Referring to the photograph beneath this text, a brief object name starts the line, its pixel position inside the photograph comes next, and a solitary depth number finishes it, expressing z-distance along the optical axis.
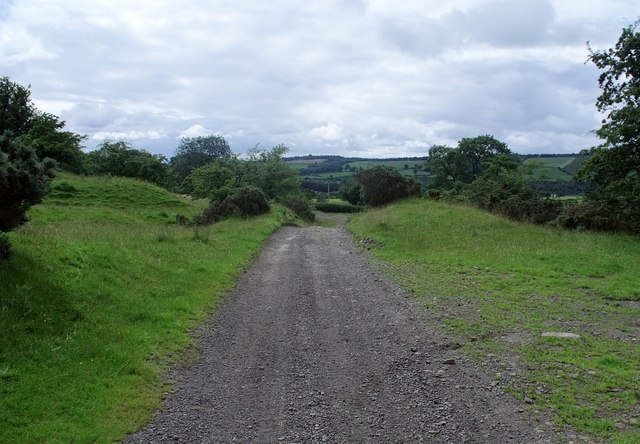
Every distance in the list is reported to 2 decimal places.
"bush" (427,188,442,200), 37.84
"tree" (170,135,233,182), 111.69
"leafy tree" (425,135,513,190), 68.75
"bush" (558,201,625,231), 21.84
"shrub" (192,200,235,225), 29.14
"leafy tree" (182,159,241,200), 50.28
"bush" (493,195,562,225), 25.39
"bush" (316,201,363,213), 73.44
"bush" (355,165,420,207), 38.97
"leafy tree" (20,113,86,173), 37.66
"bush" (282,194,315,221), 47.45
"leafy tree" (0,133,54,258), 8.09
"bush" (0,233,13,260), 8.63
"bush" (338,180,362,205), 78.88
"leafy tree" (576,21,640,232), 20.88
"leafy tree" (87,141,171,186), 52.25
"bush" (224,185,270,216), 32.62
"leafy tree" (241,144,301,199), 51.16
